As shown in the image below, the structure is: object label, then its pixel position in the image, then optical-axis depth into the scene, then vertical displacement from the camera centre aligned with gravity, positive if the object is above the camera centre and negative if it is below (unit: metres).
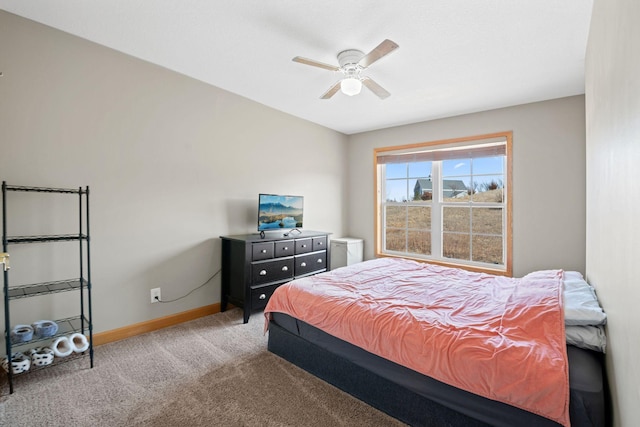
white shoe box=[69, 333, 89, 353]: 2.19 -0.99
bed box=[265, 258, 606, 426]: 1.27 -0.69
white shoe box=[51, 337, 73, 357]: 2.14 -1.00
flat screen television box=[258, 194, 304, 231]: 3.48 +0.00
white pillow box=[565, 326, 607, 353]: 1.41 -0.61
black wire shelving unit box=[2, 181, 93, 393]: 1.91 -0.55
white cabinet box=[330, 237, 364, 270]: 4.61 -0.63
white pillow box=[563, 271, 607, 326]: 1.45 -0.50
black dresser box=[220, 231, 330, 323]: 3.09 -0.59
